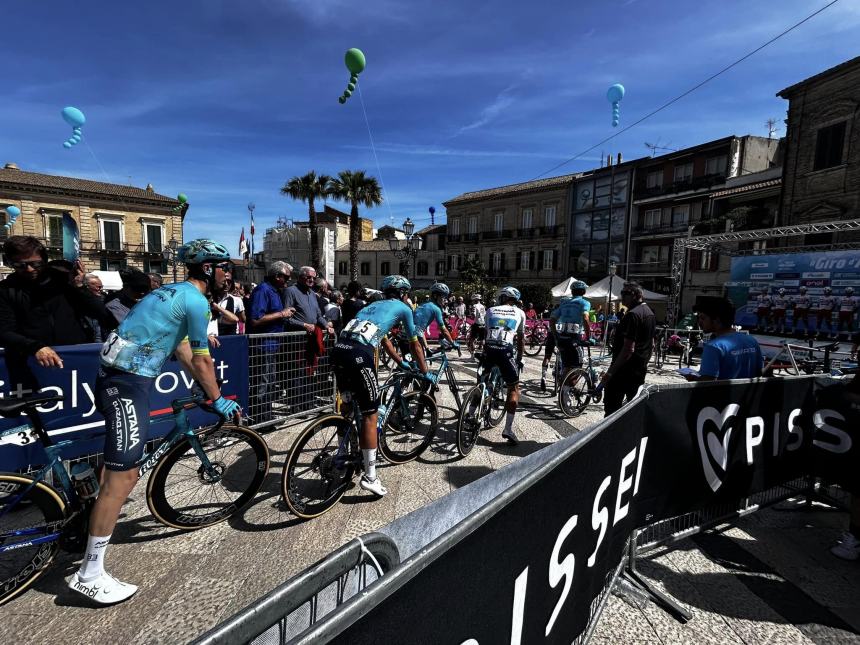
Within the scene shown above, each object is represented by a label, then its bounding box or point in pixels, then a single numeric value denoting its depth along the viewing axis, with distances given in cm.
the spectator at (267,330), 477
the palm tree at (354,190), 2748
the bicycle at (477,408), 434
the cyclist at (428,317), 440
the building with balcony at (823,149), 1653
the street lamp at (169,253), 2604
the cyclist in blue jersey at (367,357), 333
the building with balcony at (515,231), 3525
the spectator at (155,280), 575
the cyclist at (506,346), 466
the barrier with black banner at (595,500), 83
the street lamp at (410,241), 1334
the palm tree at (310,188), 2859
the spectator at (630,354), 429
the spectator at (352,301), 774
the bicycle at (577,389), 597
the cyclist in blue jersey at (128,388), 226
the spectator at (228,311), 561
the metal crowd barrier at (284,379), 475
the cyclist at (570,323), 624
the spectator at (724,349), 297
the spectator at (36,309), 291
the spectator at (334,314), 743
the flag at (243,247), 3393
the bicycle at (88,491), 228
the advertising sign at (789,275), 1440
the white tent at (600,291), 1651
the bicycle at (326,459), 309
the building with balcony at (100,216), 3631
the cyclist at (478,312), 1197
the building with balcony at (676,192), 2541
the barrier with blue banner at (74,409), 296
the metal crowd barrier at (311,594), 68
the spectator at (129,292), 475
